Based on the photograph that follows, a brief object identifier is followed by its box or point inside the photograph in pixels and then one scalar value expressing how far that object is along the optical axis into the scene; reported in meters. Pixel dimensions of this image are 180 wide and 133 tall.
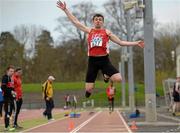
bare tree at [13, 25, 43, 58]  80.80
